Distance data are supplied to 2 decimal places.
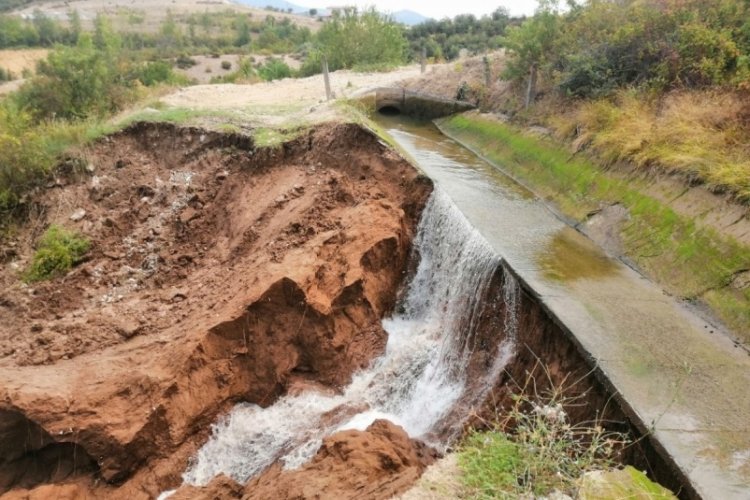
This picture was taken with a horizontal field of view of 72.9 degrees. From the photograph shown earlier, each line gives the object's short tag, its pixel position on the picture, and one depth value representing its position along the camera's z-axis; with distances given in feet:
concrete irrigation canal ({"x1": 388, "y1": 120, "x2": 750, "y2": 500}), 13.73
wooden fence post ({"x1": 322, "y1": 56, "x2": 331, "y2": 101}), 54.49
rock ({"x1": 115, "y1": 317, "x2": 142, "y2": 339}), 24.12
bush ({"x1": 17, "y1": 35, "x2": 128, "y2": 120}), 45.60
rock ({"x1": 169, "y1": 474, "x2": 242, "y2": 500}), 18.72
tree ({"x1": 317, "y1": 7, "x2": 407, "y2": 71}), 98.53
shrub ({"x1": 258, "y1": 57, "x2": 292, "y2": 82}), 95.91
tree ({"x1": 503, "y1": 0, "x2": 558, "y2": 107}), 47.93
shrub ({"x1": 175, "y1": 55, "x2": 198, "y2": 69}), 155.78
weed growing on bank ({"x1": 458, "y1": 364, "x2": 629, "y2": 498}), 11.34
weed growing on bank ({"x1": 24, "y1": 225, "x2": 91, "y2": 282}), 28.66
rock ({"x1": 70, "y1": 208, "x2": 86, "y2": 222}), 31.36
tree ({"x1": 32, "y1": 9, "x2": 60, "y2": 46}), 194.90
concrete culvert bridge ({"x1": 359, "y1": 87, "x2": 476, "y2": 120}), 62.13
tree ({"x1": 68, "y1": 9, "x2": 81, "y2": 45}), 194.97
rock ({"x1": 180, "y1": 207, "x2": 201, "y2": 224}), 30.89
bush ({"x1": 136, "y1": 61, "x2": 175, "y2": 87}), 80.12
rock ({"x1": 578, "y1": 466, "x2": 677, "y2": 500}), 11.21
